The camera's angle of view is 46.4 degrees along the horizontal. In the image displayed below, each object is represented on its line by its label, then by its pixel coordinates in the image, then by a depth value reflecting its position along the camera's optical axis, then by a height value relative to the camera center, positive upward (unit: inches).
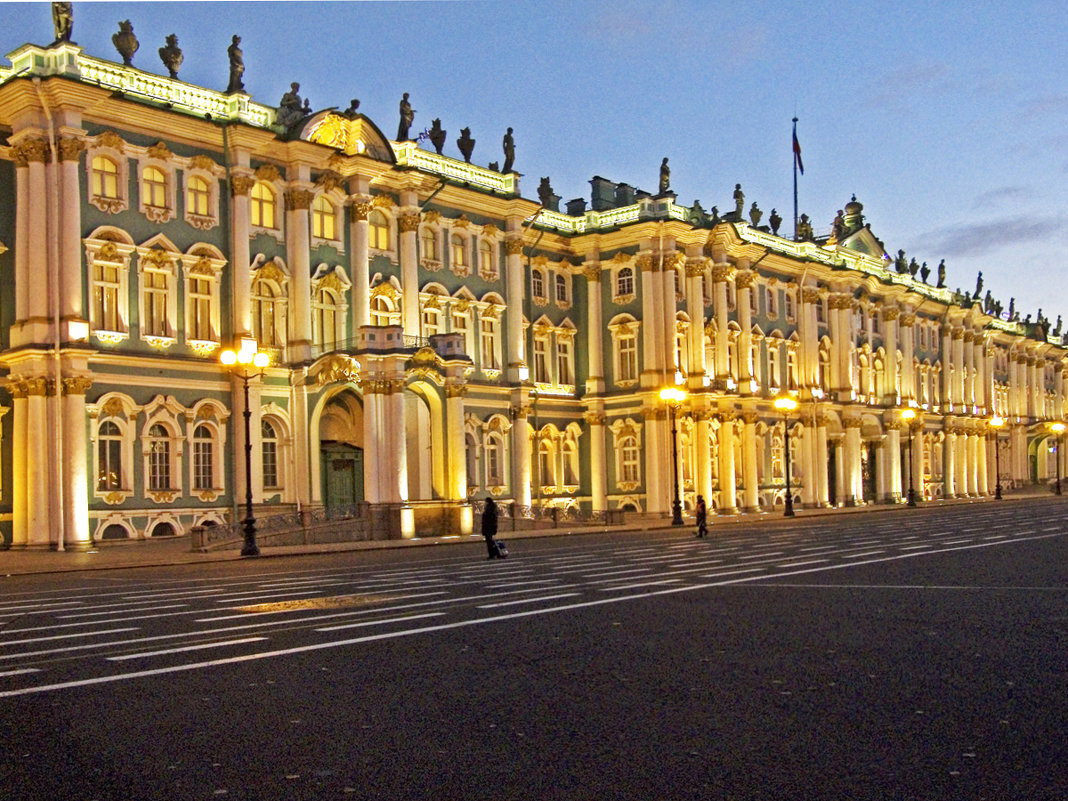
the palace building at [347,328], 1583.4 +226.9
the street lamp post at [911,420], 3036.4 +83.7
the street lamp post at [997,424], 3533.5 +73.5
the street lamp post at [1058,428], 4077.0 +63.0
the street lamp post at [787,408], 2461.9 +94.3
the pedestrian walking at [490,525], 1229.1 -61.5
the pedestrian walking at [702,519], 1673.2 -82.6
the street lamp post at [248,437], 1385.3 +37.3
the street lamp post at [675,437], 2133.4 +36.4
